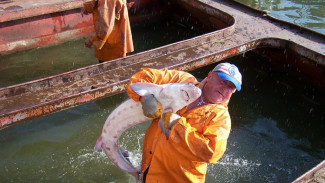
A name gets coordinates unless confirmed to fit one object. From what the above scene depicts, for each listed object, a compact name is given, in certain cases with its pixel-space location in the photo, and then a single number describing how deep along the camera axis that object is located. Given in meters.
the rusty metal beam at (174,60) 3.36
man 2.16
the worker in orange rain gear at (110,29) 4.21
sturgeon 2.25
